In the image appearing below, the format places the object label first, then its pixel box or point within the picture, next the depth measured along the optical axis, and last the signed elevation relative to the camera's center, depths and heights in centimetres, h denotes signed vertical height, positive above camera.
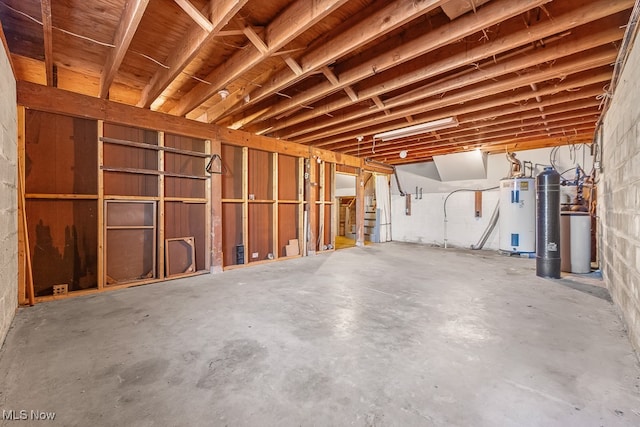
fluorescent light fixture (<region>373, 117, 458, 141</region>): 415 +141
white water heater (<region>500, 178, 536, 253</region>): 538 -1
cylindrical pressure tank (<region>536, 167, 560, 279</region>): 388 -14
